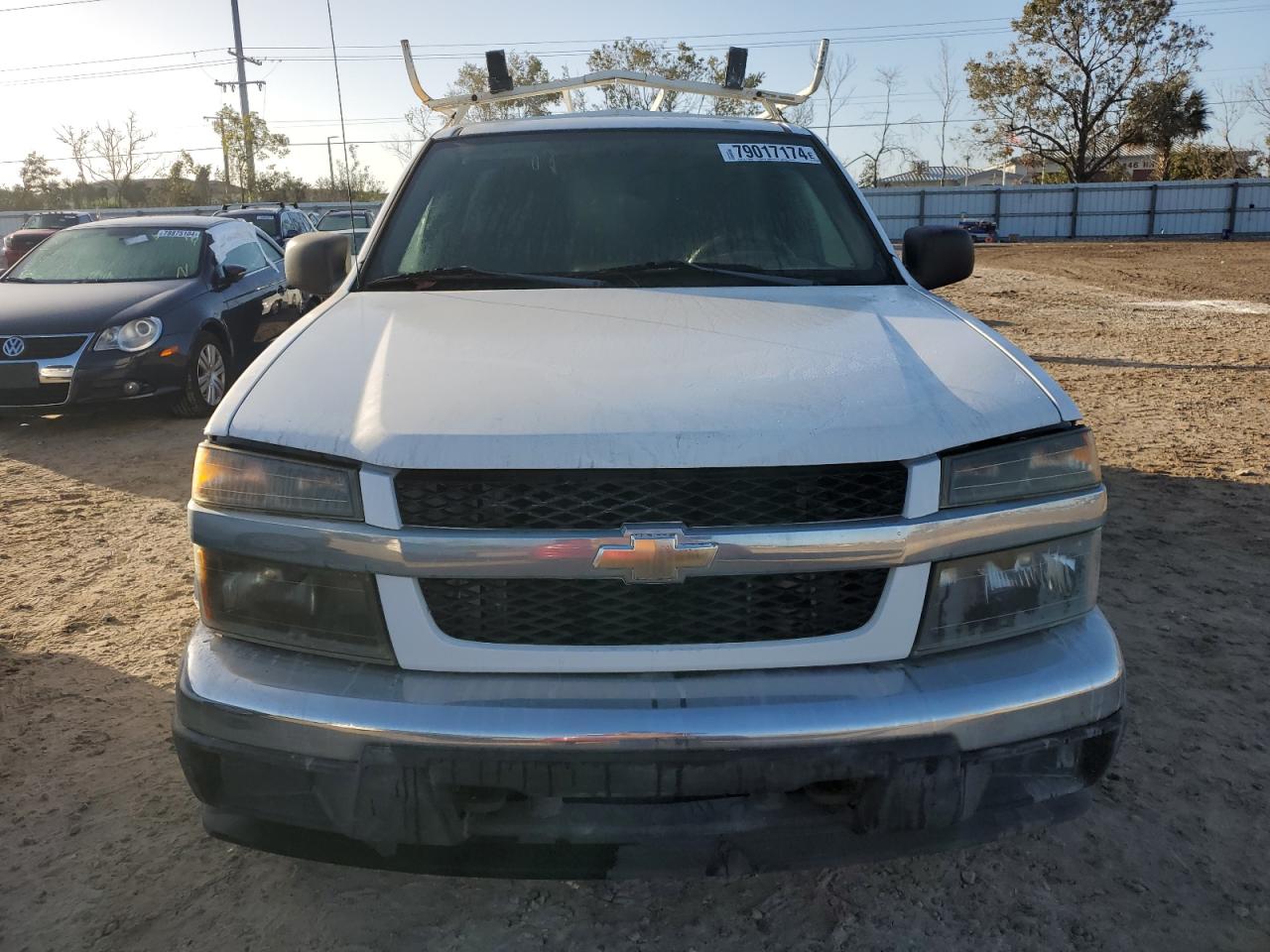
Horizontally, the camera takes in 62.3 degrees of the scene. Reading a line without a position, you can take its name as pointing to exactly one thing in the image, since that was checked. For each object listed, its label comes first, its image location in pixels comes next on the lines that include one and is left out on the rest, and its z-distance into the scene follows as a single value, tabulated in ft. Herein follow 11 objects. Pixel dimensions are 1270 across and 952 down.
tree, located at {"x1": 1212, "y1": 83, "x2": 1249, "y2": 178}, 171.42
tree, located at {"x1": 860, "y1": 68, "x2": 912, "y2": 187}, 157.28
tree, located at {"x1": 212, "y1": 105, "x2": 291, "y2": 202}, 135.44
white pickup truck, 6.09
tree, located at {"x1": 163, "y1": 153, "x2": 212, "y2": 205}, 162.91
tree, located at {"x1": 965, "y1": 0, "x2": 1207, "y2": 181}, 150.00
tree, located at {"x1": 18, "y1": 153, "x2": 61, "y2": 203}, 194.59
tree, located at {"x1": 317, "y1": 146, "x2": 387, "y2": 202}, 145.48
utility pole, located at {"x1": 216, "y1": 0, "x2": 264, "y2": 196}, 133.39
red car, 56.29
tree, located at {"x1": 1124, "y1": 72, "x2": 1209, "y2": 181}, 152.97
